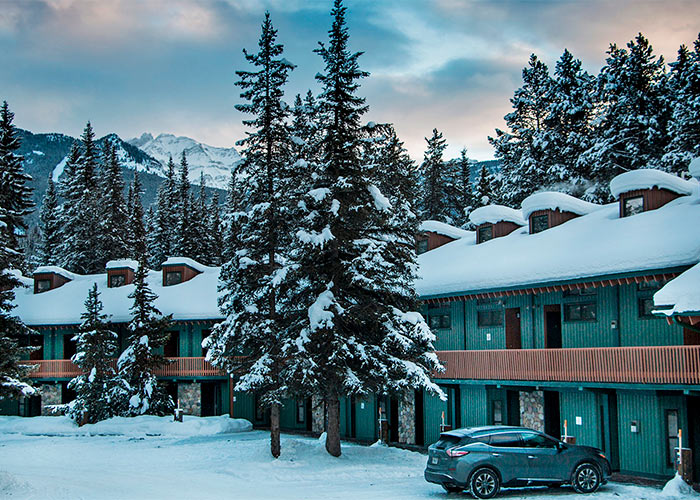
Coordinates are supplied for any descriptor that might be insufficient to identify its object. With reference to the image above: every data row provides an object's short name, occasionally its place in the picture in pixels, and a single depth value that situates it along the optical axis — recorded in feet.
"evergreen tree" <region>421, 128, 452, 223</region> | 198.70
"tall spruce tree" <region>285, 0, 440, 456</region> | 81.15
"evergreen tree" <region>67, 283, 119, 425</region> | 129.59
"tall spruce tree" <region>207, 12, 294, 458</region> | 86.22
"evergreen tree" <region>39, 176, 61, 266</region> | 234.58
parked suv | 58.59
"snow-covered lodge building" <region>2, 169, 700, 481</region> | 73.46
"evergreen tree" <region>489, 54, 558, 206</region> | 167.10
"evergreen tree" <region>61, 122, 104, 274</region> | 208.64
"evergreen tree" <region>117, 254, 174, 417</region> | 129.59
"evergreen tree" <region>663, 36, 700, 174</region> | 129.45
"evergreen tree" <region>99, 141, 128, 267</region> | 208.85
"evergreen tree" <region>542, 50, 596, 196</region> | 157.17
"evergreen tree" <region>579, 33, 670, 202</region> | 144.87
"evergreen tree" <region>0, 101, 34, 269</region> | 188.34
